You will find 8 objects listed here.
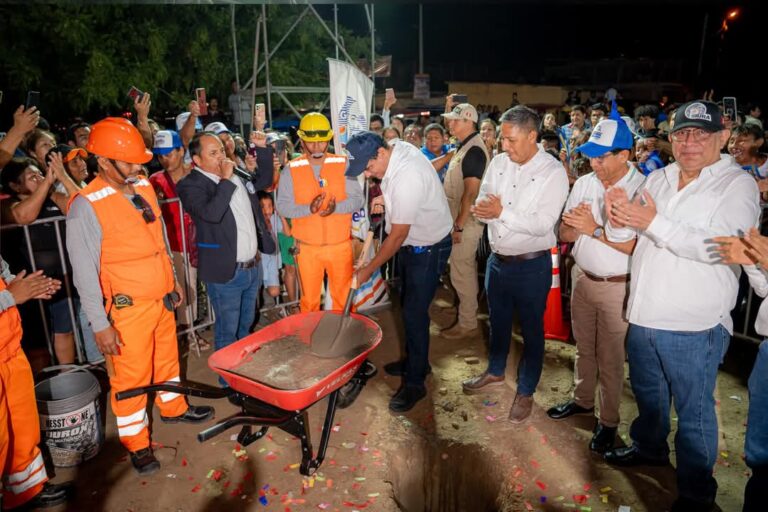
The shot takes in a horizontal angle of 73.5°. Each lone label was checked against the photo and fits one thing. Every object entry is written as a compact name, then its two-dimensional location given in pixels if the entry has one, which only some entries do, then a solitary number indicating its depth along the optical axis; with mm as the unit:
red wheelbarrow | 3303
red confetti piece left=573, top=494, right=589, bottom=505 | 3492
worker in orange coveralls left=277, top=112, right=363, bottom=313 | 4945
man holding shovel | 4184
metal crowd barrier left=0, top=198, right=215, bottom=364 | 4477
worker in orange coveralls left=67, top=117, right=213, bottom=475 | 3480
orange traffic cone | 5648
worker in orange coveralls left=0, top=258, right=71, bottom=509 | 3125
